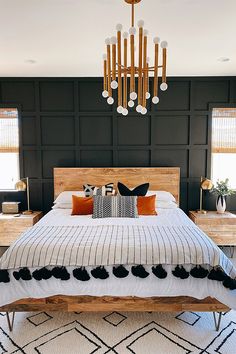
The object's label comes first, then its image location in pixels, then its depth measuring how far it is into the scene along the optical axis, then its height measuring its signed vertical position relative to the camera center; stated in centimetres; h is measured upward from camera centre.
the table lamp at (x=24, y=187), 427 -55
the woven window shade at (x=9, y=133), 460 +29
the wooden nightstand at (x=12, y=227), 407 -110
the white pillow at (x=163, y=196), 411 -67
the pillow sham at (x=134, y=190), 400 -56
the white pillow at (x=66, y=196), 407 -67
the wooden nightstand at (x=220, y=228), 406 -112
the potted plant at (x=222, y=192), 429 -63
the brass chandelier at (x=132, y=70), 213 +67
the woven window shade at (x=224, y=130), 455 +32
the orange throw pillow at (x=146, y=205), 364 -72
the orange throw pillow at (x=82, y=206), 365 -72
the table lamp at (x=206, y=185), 426 -52
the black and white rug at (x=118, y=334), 218 -152
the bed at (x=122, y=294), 228 -117
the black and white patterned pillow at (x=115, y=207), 348 -71
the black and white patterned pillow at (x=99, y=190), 404 -57
